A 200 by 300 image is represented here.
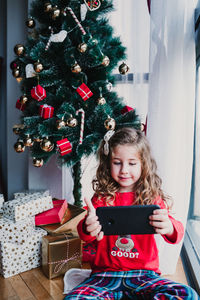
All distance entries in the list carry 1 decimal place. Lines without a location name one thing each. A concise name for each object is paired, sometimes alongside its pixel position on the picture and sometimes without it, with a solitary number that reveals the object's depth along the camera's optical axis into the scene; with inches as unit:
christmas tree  55.7
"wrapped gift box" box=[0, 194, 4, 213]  65.4
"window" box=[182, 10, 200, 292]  53.1
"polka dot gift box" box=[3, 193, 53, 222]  58.6
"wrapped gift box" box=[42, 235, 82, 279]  55.2
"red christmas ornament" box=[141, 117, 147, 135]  60.6
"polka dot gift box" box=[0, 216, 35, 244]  56.7
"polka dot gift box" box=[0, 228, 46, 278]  55.7
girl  38.0
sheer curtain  51.0
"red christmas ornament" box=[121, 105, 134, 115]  58.1
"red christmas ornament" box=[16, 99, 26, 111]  63.7
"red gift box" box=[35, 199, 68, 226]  61.4
